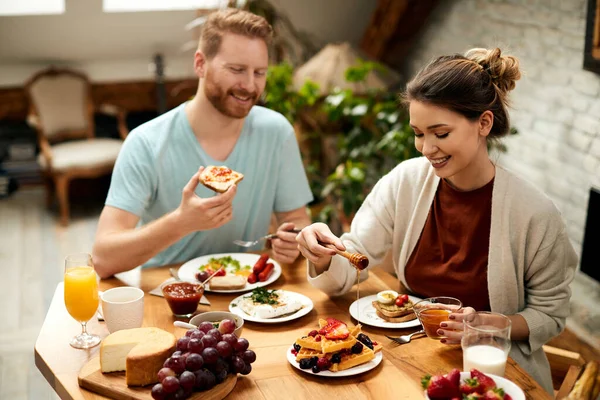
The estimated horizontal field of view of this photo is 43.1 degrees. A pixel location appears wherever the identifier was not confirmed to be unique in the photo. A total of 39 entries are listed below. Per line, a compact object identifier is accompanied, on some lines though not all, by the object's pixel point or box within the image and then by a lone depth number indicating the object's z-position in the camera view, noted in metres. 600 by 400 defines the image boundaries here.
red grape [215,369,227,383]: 1.70
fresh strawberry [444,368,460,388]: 1.57
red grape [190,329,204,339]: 1.72
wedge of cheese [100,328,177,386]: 1.71
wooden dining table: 1.75
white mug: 1.95
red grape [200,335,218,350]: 1.70
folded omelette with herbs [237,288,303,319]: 2.07
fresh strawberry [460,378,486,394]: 1.57
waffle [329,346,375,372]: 1.80
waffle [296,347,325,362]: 1.82
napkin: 2.19
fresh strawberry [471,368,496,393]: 1.59
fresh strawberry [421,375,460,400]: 1.56
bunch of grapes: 1.63
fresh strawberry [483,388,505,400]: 1.53
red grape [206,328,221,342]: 1.73
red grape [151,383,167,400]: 1.62
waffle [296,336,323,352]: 1.83
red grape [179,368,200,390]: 1.63
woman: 2.08
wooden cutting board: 1.67
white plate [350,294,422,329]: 2.04
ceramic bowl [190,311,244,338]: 1.91
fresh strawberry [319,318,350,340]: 1.82
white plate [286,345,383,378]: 1.78
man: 2.54
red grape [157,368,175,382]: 1.64
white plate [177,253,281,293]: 2.28
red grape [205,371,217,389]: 1.66
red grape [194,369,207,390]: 1.65
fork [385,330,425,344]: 1.97
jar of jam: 2.05
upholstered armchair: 5.66
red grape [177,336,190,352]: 1.68
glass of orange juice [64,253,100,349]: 1.97
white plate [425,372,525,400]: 1.58
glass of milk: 1.73
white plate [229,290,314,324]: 2.06
